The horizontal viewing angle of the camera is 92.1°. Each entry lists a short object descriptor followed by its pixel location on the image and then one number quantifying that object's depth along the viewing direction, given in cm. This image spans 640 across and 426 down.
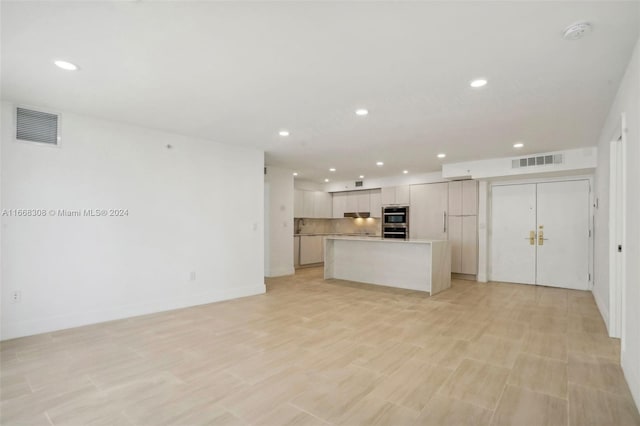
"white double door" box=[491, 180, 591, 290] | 619
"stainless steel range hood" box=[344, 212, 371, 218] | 976
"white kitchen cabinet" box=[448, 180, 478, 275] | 730
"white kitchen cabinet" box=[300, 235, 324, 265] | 927
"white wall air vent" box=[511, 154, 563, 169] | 575
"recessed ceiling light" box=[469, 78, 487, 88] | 291
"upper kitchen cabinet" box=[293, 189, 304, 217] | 927
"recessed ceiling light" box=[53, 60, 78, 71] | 266
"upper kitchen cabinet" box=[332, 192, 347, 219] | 1034
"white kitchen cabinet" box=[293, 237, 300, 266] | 918
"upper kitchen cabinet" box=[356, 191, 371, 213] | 977
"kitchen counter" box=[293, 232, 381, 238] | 921
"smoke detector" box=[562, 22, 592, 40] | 209
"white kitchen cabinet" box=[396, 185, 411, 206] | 860
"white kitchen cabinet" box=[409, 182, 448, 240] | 789
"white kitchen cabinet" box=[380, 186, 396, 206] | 888
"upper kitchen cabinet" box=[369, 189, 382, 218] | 955
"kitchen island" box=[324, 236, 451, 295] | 586
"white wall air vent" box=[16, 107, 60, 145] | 359
